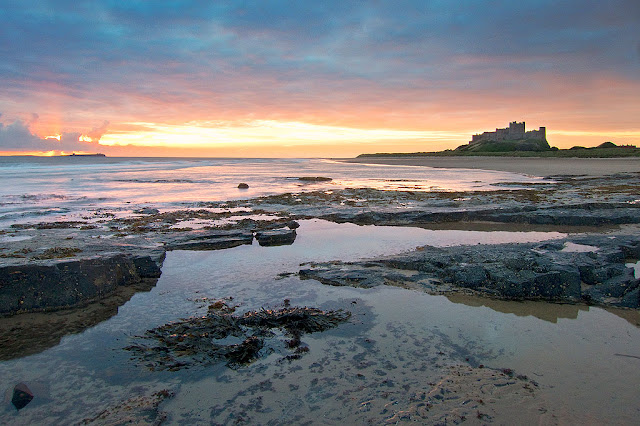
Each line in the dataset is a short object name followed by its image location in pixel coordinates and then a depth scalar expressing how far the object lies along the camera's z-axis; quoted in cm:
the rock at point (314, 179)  2856
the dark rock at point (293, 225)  975
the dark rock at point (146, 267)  605
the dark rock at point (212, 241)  785
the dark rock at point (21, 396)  308
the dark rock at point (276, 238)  820
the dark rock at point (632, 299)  477
